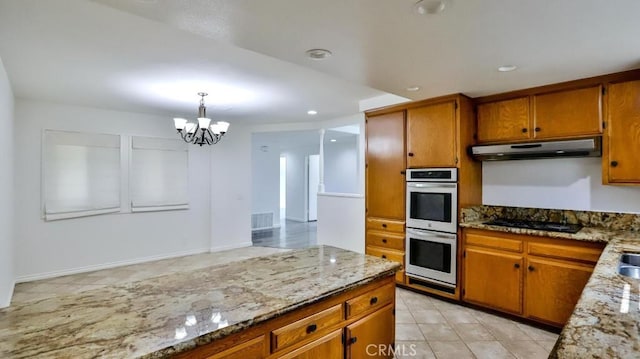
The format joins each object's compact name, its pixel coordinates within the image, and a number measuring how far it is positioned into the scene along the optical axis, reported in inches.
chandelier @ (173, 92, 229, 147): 151.9
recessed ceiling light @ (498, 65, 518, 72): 99.9
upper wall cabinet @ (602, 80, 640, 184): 104.6
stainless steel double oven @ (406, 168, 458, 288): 135.3
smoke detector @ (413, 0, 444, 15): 62.1
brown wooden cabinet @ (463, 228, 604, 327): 106.0
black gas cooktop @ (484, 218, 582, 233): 114.4
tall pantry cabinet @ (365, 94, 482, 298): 135.6
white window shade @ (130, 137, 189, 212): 205.3
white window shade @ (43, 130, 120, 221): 175.2
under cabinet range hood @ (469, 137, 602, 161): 110.7
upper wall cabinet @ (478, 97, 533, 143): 127.8
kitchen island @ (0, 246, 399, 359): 42.0
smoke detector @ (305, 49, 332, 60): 87.4
